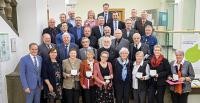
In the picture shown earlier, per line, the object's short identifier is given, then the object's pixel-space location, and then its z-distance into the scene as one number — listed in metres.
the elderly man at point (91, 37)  3.83
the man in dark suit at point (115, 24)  4.18
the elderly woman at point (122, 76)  3.30
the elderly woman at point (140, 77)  3.29
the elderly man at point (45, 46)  3.55
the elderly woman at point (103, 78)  3.27
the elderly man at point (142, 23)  4.20
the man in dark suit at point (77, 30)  4.00
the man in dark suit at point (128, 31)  3.93
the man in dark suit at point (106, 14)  4.43
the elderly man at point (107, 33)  3.78
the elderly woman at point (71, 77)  3.29
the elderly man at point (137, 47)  3.54
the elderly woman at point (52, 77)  3.23
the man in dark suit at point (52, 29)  4.11
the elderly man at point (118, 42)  3.66
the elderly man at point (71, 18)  4.49
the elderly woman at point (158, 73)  3.31
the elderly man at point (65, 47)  3.55
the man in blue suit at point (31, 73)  3.19
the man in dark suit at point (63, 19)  4.19
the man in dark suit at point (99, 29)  3.99
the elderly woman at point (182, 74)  3.31
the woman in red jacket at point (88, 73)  3.28
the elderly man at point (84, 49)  3.52
